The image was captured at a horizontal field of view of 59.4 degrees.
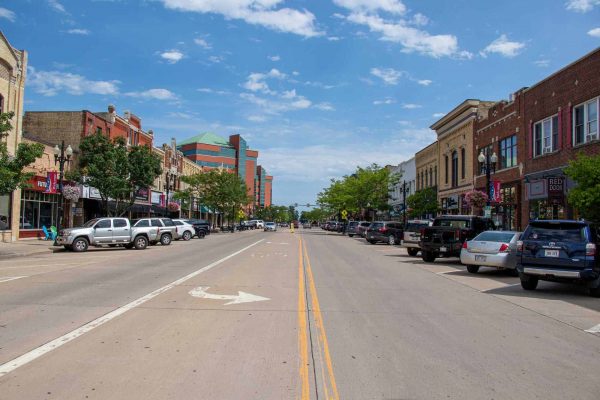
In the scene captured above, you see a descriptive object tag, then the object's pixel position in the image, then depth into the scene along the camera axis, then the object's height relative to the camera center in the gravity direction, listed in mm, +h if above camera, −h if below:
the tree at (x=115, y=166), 32094 +3278
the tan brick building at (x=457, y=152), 42656 +6455
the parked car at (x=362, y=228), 52356 -583
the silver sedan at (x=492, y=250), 16109 -807
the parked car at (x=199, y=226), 46812 -572
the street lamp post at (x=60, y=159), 27822 +3189
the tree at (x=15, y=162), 20906 +2257
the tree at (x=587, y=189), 16109 +1172
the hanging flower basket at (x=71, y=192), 31914 +1560
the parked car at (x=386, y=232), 37812 -678
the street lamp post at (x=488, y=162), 26281 +3279
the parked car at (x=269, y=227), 80188 -951
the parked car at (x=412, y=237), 24984 -660
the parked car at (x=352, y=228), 58488 -655
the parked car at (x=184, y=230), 40500 -822
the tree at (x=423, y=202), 45297 +1872
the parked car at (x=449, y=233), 20359 -388
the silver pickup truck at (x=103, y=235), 25672 -850
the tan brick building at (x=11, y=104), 31125 +6834
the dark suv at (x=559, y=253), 12188 -666
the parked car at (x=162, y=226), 29875 -425
